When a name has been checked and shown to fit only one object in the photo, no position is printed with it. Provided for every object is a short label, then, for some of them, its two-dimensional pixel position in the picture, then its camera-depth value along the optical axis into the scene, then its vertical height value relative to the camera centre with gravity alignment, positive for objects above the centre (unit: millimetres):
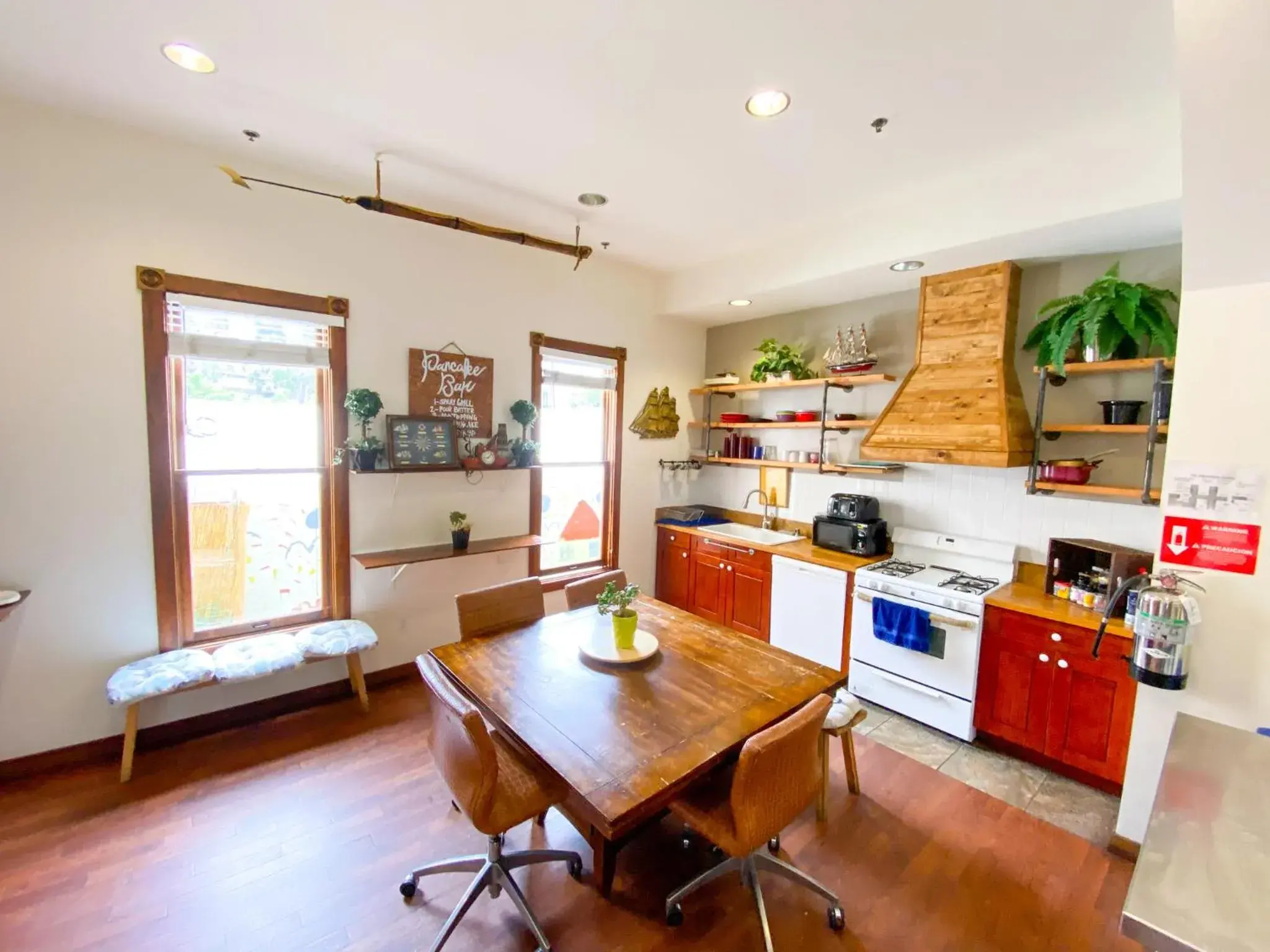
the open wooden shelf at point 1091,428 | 2504 +129
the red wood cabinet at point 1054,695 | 2441 -1183
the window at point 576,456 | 3947 -108
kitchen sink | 4121 -711
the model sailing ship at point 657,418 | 4398 +218
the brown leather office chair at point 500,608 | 2432 -805
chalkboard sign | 3314 +326
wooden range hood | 2867 +378
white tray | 2121 -857
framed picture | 3180 -27
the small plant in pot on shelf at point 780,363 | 3979 +636
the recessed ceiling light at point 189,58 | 1851 +1346
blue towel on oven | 2908 -987
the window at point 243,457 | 2615 -118
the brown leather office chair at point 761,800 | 1506 -1108
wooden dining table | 1466 -902
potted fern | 2396 +624
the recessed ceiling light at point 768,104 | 2006 +1330
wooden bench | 2373 -1112
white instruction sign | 1824 -128
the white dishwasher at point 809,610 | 3402 -1084
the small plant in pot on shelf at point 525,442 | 3621 -6
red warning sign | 1838 -317
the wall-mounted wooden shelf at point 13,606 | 2201 -741
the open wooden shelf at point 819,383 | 3492 +469
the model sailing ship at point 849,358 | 3568 +625
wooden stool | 2254 -1410
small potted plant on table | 2188 -709
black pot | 2586 +210
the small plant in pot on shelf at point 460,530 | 3377 -578
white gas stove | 2836 -961
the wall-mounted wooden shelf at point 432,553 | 3064 -706
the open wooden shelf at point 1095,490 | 2520 -181
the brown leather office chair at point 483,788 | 1538 -1143
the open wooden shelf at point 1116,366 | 2423 +422
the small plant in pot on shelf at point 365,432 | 2959 +34
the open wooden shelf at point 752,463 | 3957 -134
